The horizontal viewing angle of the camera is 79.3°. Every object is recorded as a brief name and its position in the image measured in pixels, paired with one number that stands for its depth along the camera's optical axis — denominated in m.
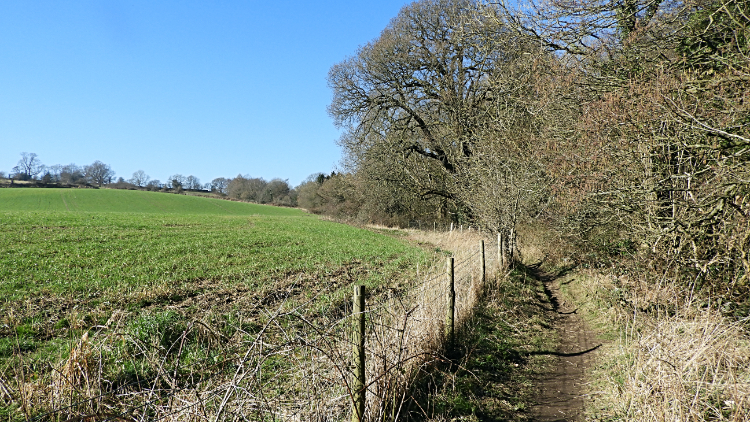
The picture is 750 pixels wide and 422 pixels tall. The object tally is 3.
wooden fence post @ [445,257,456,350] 6.44
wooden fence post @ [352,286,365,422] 3.81
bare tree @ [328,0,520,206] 23.23
